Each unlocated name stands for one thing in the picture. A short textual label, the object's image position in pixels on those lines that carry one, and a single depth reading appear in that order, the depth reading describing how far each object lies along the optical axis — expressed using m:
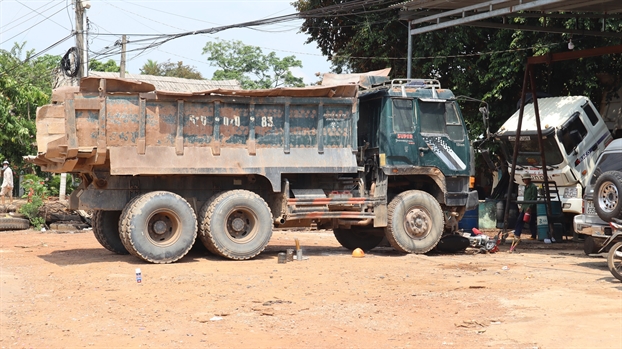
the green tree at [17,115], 28.69
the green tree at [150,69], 56.38
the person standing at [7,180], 24.30
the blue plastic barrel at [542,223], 18.77
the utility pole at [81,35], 24.48
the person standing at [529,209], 17.97
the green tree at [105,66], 51.29
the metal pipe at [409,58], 21.99
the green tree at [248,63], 58.41
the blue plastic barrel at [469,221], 18.58
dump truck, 12.82
